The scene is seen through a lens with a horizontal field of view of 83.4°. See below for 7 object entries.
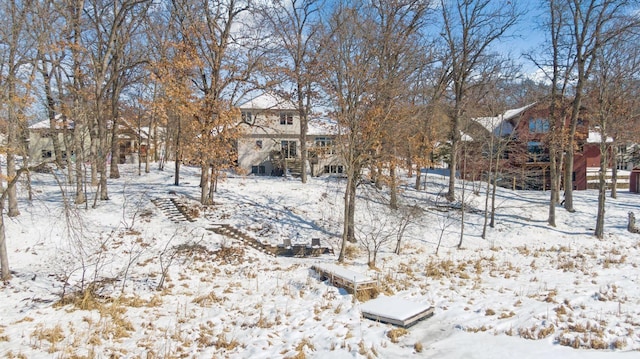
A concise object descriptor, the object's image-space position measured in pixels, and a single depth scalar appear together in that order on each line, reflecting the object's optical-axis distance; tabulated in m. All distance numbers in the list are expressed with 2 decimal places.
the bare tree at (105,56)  17.67
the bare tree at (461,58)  23.45
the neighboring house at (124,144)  36.92
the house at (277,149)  35.44
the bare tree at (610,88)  19.86
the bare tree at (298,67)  21.03
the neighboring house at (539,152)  29.93
